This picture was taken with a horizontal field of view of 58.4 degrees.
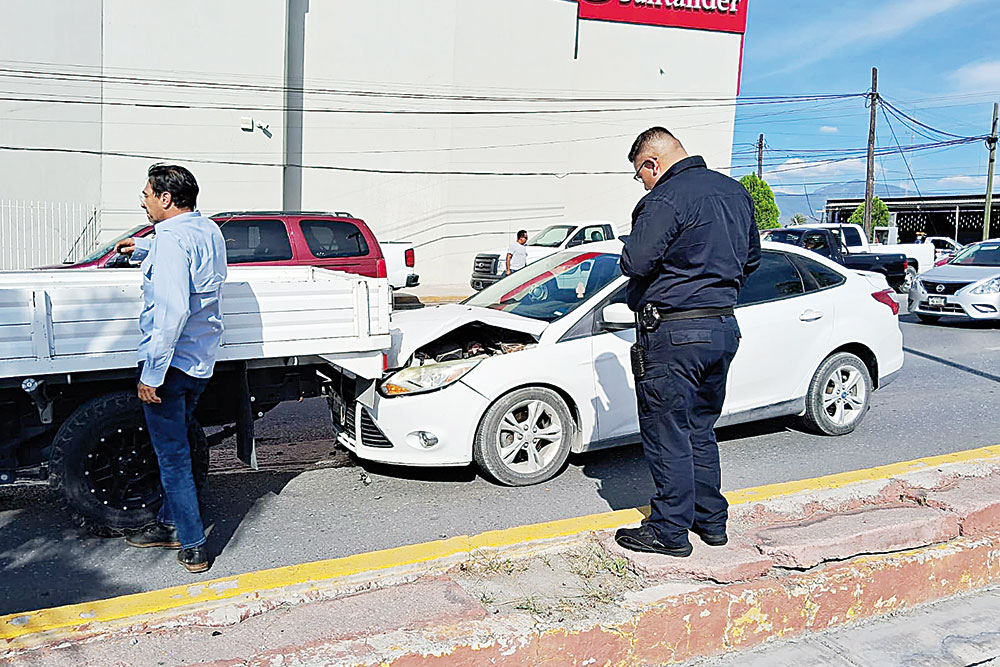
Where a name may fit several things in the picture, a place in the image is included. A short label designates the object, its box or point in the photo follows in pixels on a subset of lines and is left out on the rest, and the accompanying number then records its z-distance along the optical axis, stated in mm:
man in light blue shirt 3916
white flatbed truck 4348
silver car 14281
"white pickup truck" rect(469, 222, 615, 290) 21734
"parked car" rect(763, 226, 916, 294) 18875
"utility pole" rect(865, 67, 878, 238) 33094
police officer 3865
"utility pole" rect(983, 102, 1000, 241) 39438
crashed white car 5516
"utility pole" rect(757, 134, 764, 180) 54281
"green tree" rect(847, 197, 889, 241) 44375
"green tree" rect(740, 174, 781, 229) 40438
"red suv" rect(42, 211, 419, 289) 11625
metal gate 20469
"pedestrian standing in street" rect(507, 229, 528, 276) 18344
